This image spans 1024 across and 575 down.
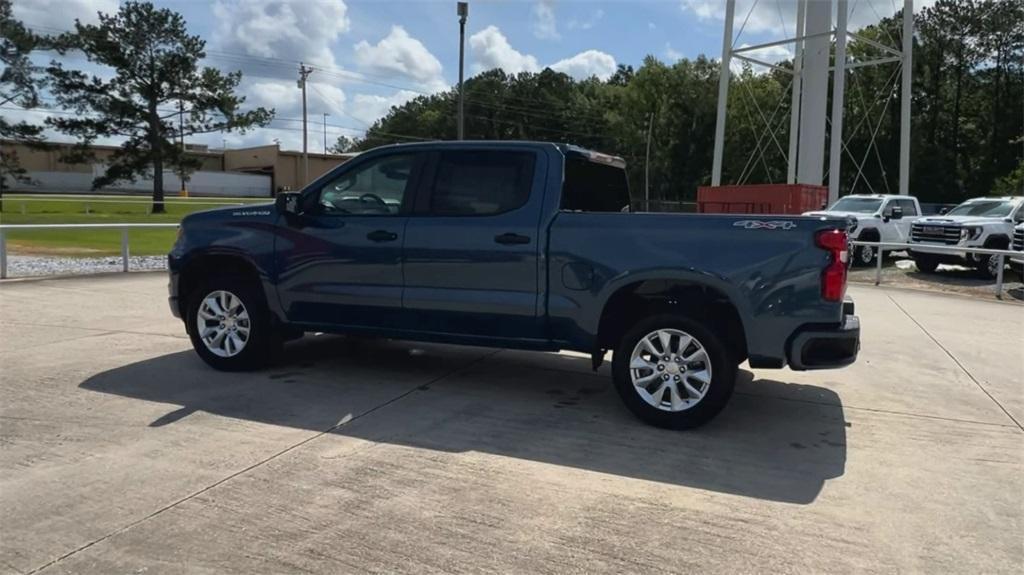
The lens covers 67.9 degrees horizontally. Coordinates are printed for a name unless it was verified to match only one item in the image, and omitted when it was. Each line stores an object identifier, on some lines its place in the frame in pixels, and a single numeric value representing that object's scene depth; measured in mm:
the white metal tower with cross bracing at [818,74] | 23359
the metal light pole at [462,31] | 24688
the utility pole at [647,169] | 64938
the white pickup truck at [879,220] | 18938
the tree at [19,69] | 42531
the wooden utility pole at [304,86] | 58500
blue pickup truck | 4906
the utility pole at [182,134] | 47250
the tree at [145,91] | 45656
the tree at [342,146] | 126688
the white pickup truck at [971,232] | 16422
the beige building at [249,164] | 69812
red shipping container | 22531
